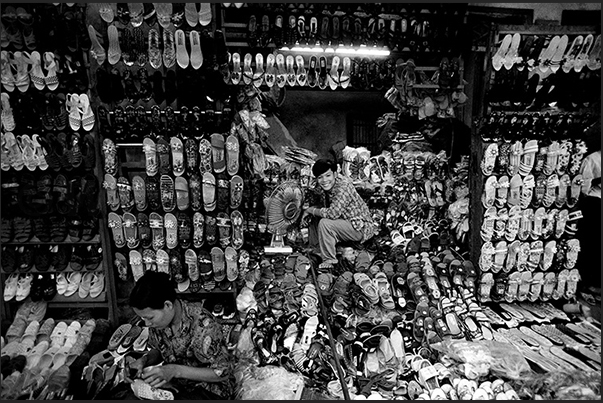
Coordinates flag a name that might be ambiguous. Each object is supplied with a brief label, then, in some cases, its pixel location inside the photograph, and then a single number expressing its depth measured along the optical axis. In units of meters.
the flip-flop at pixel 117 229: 3.43
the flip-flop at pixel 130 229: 3.47
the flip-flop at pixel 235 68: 3.64
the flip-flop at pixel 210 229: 3.55
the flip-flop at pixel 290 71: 3.81
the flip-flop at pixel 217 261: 3.59
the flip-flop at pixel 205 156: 3.41
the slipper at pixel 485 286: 3.71
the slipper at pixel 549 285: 3.70
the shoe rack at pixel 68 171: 3.17
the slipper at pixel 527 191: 3.65
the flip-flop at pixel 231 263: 3.57
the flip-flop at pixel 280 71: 3.78
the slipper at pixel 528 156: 3.62
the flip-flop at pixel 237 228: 3.59
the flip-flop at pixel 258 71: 3.73
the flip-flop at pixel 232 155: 3.44
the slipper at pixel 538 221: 3.68
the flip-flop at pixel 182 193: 3.46
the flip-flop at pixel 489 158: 3.64
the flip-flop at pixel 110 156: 3.37
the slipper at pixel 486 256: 3.71
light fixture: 3.88
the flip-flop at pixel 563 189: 3.65
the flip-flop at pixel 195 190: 3.47
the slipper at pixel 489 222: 3.71
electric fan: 3.98
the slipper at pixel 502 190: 3.66
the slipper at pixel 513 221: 3.69
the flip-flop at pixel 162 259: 3.55
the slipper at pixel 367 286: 3.52
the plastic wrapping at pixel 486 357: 2.78
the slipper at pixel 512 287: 3.70
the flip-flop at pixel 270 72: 3.74
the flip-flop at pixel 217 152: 3.42
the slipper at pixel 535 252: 3.70
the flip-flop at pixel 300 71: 3.85
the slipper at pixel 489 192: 3.68
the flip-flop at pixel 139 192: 3.42
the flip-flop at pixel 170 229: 3.51
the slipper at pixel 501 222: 3.70
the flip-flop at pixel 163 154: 3.38
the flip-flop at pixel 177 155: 3.38
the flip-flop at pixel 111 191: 3.38
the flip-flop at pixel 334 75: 3.89
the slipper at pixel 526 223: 3.69
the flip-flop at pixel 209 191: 3.45
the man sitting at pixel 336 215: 3.85
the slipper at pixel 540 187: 3.66
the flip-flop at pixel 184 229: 3.54
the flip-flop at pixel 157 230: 3.49
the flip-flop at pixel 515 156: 3.63
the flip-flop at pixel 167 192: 3.44
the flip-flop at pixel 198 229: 3.53
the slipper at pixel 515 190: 3.66
